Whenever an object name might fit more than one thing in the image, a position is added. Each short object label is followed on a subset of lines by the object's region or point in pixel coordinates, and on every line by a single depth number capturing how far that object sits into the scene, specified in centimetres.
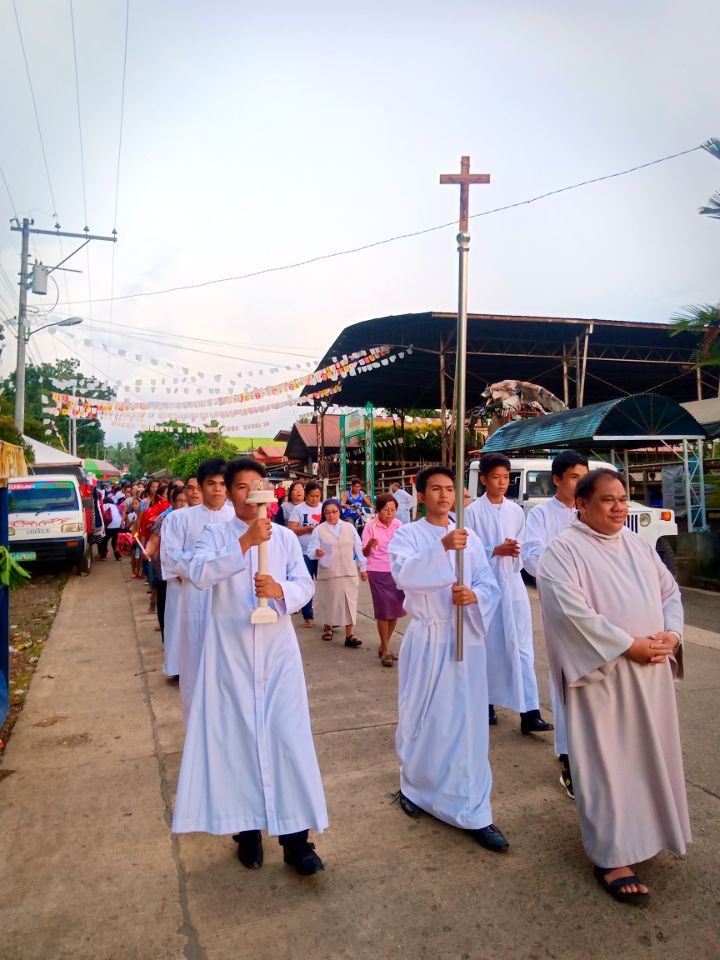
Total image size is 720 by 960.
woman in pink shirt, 656
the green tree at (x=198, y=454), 3825
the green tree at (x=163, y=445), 5125
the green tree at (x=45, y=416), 2536
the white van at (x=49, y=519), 1300
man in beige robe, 278
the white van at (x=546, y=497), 1096
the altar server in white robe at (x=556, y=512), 445
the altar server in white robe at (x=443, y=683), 327
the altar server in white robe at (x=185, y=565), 406
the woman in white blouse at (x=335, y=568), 750
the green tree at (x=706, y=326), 1008
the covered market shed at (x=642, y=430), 1260
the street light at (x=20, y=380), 2032
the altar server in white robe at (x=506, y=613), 451
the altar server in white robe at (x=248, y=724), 290
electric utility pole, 2039
